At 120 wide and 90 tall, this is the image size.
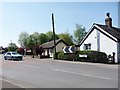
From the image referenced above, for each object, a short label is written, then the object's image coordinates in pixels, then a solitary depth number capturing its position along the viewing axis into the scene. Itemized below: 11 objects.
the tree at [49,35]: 54.29
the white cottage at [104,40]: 17.33
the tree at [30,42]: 41.95
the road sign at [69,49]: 19.47
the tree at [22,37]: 56.36
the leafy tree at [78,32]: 53.89
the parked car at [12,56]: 20.31
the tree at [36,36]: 50.47
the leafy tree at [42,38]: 51.90
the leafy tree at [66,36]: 53.49
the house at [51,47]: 29.03
